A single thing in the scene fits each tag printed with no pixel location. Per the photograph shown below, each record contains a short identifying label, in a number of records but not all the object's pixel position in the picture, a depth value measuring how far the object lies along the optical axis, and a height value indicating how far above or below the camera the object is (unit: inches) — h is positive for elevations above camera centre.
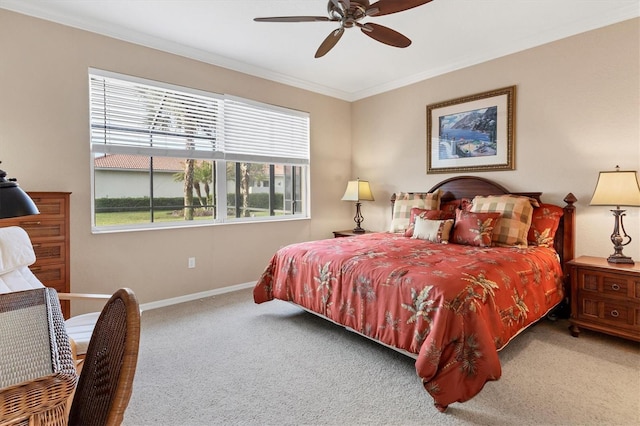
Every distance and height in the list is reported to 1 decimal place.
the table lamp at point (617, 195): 104.0 +3.6
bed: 73.2 -19.9
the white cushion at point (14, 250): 81.4 -9.9
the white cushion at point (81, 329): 69.1 -27.4
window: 131.9 +24.7
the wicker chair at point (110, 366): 31.1 -16.6
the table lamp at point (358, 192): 191.2 +9.3
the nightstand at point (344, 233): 188.2 -14.6
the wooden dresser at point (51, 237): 104.7 -8.7
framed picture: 145.5 +35.2
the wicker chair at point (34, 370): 27.4 -14.7
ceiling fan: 86.6 +53.1
